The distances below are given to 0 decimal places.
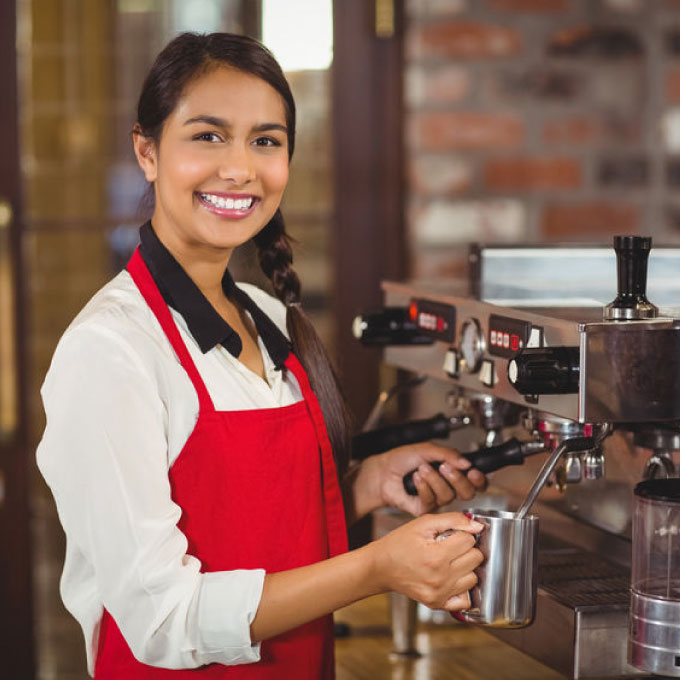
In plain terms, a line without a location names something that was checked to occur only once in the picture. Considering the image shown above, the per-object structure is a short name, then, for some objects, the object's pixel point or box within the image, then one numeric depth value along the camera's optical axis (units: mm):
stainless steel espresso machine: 2269
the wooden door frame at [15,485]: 4000
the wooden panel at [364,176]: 3980
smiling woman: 2282
